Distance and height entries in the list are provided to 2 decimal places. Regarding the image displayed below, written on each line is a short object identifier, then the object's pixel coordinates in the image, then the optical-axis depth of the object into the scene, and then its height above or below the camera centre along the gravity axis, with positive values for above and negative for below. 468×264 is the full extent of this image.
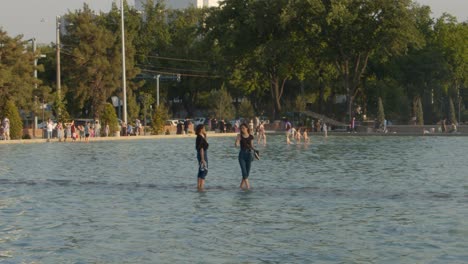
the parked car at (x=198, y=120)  103.76 +0.62
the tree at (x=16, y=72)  65.19 +4.24
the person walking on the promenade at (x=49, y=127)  59.78 -0.03
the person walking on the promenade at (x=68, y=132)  61.90 -0.40
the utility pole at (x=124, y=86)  71.31 +3.35
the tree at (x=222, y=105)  97.56 +2.27
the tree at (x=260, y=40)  82.56 +8.55
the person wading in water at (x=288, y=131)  54.30 -0.47
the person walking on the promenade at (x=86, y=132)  62.27 -0.42
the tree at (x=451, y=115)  82.50 +0.73
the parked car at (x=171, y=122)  92.41 +0.37
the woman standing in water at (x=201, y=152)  21.25 -0.67
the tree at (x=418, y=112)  83.37 +1.06
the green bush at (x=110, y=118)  68.44 +0.64
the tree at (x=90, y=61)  87.31 +6.73
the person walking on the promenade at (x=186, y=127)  78.44 -0.16
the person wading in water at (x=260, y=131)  56.91 -0.44
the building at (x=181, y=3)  181.54 +26.02
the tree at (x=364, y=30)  78.12 +8.68
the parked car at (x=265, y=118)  93.02 +0.82
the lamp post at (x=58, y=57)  66.50 +5.44
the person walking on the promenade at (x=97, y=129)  68.38 -0.23
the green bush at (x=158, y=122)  73.25 +0.30
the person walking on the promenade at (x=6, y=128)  59.03 -0.07
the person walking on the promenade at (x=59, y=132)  61.25 -0.39
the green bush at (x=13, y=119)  60.41 +0.56
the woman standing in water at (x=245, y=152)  21.86 -0.70
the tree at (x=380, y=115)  78.69 +0.71
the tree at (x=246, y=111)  97.19 +1.55
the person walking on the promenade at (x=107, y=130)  67.56 -0.31
